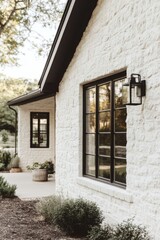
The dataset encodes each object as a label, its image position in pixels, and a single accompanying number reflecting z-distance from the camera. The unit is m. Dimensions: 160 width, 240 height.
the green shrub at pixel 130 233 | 5.24
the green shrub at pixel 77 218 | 6.56
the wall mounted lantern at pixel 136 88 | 5.67
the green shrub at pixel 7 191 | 10.46
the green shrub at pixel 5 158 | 18.55
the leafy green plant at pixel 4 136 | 31.47
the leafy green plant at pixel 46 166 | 14.62
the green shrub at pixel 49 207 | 7.45
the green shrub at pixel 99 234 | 5.70
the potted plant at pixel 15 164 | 17.58
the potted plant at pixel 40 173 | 14.30
